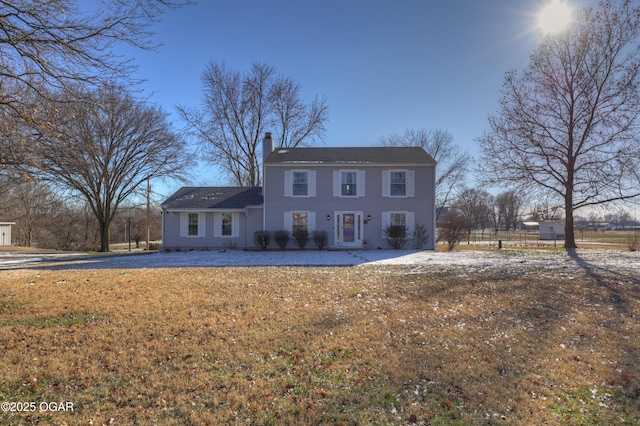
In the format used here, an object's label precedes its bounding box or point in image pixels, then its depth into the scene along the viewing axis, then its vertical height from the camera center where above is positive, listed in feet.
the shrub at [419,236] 60.18 -2.24
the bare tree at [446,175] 107.14 +14.44
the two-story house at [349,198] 60.23 +4.30
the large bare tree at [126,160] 69.05 +13.67
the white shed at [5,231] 99.40 -1.91
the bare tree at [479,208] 163.30 +7.87
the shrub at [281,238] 58.90 -2.43
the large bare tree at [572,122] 57.52 +17.36
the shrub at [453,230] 63.72 -1.31
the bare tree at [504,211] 201.92 +6.91
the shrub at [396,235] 59.06 -2.01
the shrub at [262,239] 58.84 -2.58
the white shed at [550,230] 144.77 -3.13
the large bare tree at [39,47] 15.35 +8.14
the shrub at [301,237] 59.45 -2.30
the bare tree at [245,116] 94.58 +29.16
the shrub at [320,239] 58.44 -2.59
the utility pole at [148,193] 79.73 +7.00
